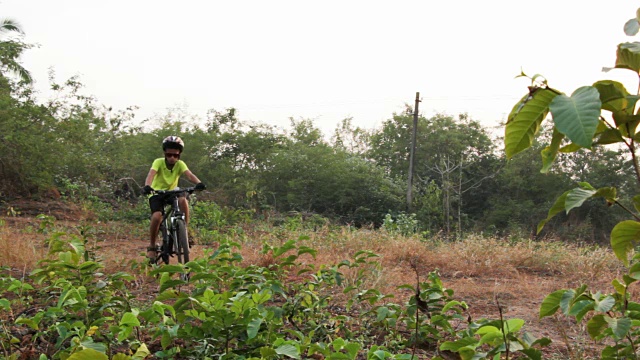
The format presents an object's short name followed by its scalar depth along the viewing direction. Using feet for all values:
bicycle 18.83
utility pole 83.30
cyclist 19.57
